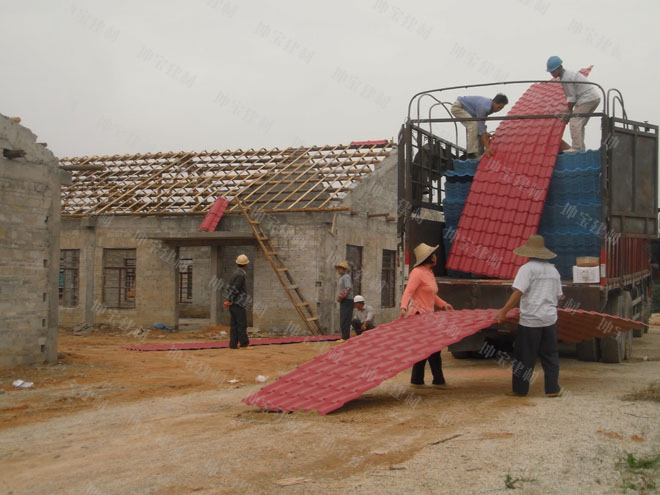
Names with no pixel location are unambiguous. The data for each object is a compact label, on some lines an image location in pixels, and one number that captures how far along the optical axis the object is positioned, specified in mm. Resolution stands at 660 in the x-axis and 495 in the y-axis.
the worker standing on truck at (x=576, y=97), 9883
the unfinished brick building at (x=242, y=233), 18547
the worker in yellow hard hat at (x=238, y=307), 13992
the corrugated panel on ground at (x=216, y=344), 14977
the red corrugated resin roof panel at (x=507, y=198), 9781
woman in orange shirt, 8297
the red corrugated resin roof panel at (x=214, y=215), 18891
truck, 9492
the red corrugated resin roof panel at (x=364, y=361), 6883
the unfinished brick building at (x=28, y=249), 11266
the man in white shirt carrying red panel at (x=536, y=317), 7324
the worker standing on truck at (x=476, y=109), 10789
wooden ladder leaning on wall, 17844
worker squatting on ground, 15080
